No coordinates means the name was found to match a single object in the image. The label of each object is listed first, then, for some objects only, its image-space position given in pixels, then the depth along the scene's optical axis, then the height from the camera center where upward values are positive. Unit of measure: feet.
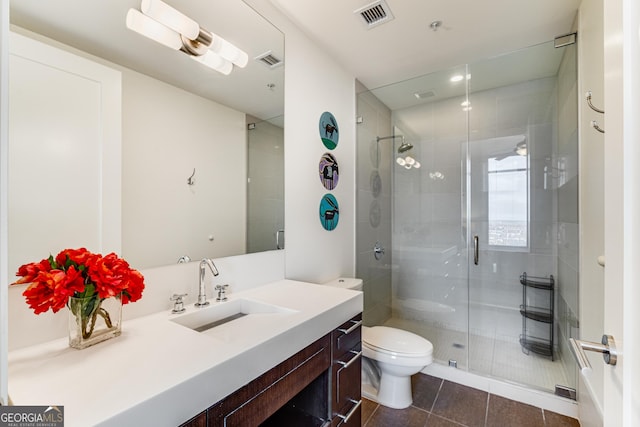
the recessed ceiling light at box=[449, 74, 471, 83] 8.31 +4.19
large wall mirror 3.13 +1.27
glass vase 2.77 -1.15
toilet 5.88 -3.20
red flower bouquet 2.46 -0.67
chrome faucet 4.20 -1.06
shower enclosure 7.50 +0.09
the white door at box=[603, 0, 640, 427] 1.63 +0.05
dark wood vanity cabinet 2.76 -2.15
